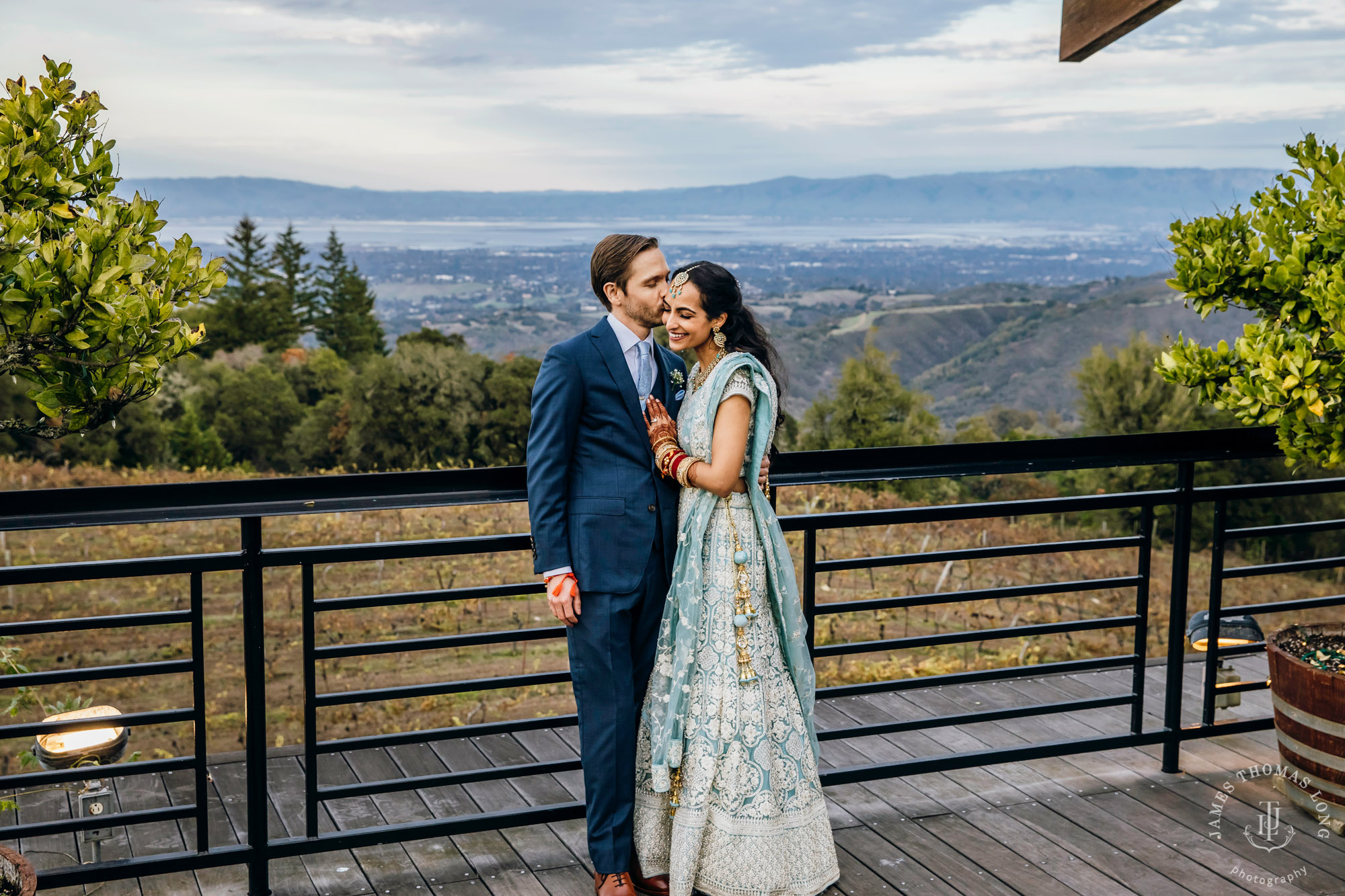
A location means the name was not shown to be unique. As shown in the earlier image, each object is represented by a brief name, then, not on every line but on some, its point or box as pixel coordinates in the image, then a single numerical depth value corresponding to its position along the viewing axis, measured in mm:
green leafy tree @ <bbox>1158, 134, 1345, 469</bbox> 2510
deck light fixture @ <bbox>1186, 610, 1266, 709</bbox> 3299
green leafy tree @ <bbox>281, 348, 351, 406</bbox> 27344
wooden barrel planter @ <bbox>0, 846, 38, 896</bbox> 1954
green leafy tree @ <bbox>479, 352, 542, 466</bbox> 21172
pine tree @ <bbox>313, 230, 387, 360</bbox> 37781
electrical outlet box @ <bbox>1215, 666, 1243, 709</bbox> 3289
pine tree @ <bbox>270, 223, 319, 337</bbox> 38125
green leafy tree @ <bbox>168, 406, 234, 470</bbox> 22141
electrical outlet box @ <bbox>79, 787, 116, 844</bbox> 2416
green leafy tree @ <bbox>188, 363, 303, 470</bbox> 24422
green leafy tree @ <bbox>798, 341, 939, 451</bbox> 22484
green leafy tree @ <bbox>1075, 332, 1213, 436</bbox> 23141
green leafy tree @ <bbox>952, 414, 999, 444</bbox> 24609
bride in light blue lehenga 2270
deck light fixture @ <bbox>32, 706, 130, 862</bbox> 2426
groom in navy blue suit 2215
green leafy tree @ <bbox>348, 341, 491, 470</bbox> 21500
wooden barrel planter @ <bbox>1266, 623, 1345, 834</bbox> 2684
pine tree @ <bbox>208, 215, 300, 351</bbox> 35094
